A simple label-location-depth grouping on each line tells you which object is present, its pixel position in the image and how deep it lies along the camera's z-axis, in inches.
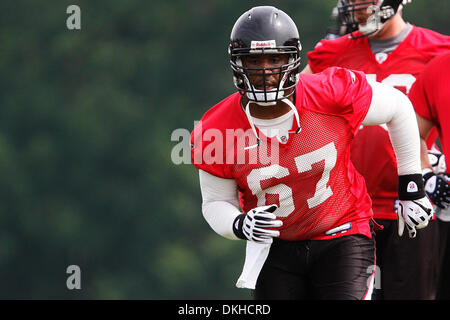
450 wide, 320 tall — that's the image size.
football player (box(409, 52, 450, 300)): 340.2
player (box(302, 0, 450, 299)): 362.9
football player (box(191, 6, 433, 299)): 281.9
